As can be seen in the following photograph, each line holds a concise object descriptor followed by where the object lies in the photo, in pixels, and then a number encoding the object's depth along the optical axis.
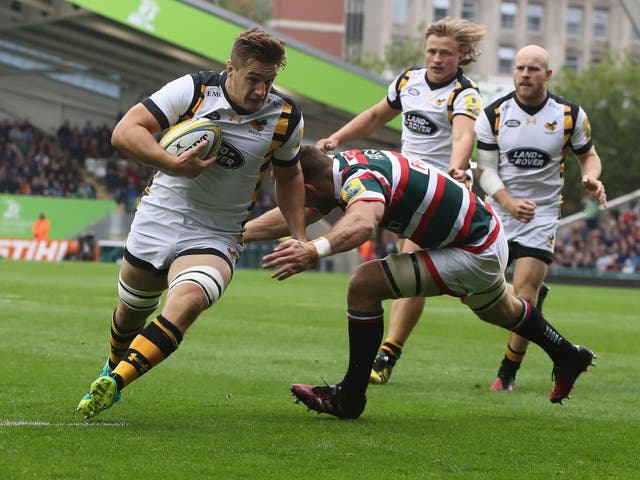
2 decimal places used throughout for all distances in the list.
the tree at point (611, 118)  117.37
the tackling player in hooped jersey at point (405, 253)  12.78
